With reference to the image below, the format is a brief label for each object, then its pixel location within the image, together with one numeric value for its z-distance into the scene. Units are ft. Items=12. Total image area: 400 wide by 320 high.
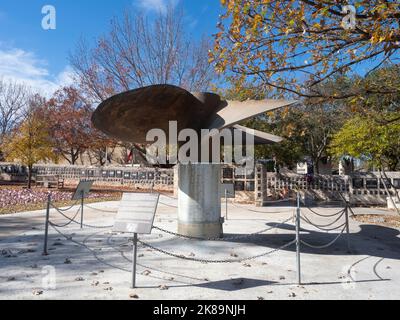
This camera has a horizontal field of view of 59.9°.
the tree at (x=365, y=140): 48.42
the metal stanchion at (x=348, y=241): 24.39
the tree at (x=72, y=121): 95.86
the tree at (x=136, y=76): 81.15
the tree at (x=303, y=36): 19.94
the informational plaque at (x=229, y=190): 42.02
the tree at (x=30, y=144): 75.25
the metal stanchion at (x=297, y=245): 16.67
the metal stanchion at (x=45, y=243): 21.21
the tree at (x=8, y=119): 138.62
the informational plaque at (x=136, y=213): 16.16
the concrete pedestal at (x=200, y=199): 25.48
